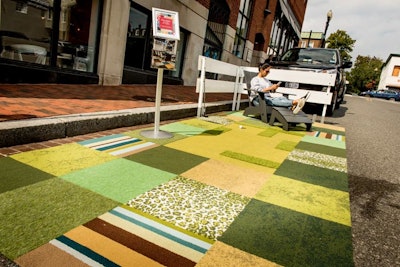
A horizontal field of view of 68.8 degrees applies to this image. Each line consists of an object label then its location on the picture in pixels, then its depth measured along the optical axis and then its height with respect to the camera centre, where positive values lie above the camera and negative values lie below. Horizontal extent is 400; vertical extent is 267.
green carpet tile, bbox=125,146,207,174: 3.38 -0.98
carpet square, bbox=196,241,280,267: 1.78 -1.05
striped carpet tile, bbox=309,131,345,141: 6.19 -0.73
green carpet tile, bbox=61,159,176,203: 2.60 -1.04
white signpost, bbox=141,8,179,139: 4.21 +0.56
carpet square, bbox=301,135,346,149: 5.47 -0.78
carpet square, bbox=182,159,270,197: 2.98 -0.98
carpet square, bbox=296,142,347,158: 4.80 -0.82
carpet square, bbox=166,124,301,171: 4.16 -0.90
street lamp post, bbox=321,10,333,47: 20.94 +5.94
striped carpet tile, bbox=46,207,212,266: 1.74 -1.07
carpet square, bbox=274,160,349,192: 3.36 -0.91
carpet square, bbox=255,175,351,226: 2.60 -0.96
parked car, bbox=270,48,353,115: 8.74 +1.19
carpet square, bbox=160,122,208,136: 5.22 -0.89
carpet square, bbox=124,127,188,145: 4.39 -0.93
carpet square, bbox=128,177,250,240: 2.20 -1.03
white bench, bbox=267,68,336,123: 8.22 +0.50
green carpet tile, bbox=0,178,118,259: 1.80 -1.08
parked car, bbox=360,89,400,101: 47.80 +2.51
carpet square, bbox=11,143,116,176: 2.95 -1.03
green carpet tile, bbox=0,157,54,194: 2.50 -1.06
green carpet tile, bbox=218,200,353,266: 1.92 -1.01
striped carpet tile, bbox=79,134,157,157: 3.71 -0.98
